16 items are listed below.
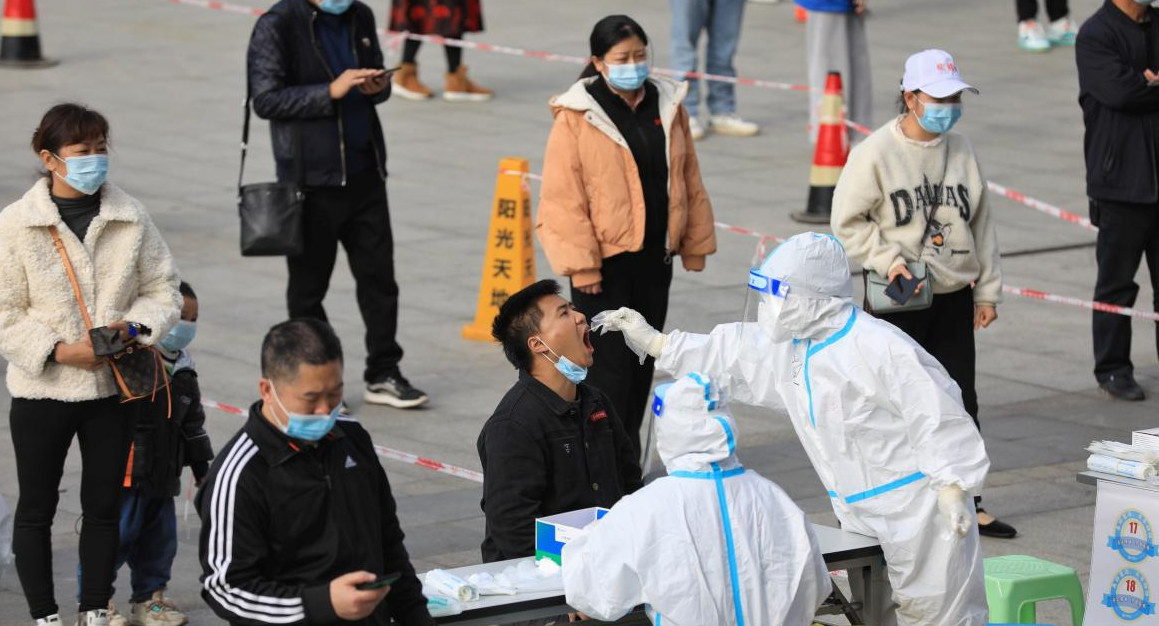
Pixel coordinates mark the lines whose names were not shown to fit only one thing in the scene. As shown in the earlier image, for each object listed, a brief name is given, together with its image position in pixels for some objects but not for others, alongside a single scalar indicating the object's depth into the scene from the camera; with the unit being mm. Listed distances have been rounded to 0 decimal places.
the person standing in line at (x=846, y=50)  26547
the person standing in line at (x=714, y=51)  27656
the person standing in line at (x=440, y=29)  29812
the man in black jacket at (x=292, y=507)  8258
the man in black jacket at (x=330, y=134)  16297
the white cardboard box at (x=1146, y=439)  11914
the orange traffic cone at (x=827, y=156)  23859
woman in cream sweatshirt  13578
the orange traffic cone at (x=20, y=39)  30656
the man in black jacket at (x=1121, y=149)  16828
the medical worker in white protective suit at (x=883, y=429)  10133
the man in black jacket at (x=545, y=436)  10289
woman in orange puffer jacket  14437
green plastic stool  11609
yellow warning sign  19734
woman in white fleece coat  11453
